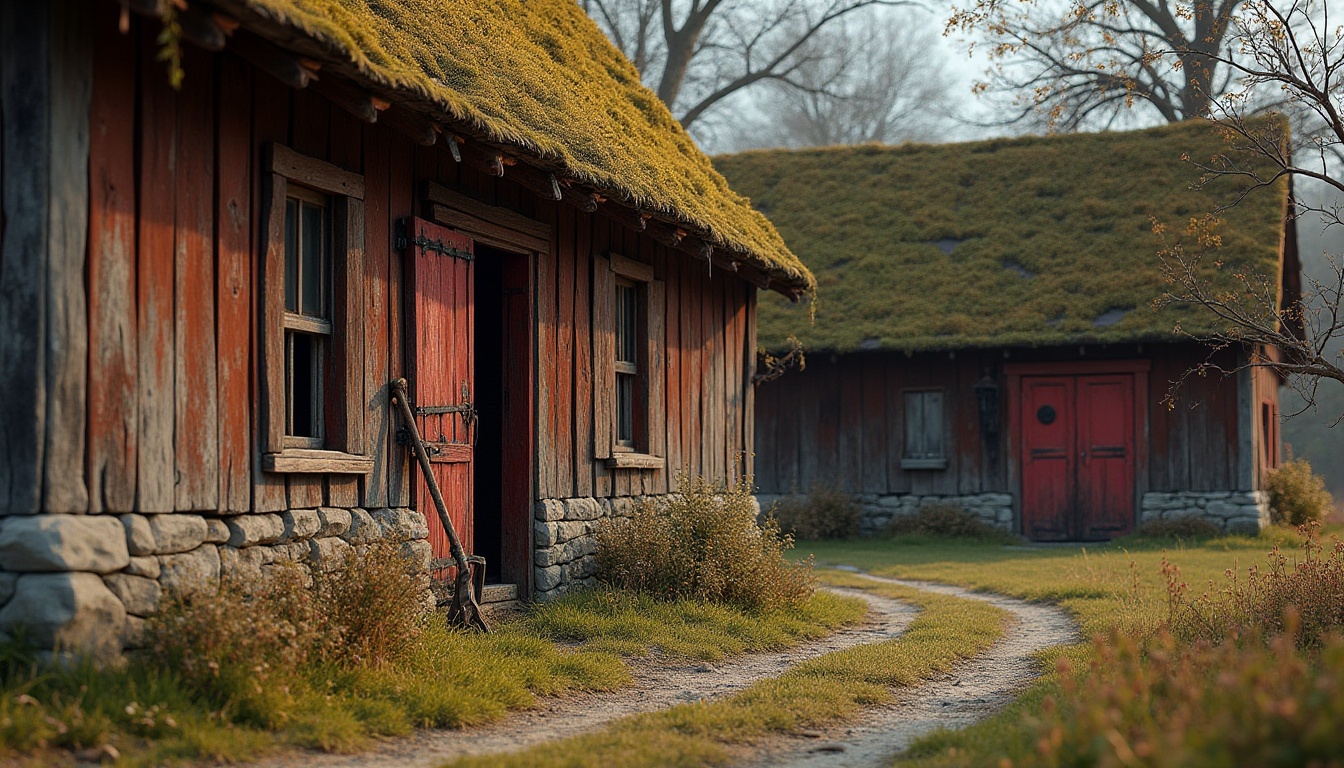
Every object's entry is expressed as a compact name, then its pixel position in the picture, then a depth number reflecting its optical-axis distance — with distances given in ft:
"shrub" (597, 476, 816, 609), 34.27
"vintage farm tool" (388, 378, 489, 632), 27.43
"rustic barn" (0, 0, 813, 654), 18.62
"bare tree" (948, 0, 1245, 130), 89.35
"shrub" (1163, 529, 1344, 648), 25.88
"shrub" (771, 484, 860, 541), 69.51
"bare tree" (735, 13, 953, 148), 131.75
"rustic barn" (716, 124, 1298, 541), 65.92
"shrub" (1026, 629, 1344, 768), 11.43
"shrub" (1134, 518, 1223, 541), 64.23
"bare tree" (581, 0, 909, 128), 99.40
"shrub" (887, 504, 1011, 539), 68.03
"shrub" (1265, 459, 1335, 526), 69.15
